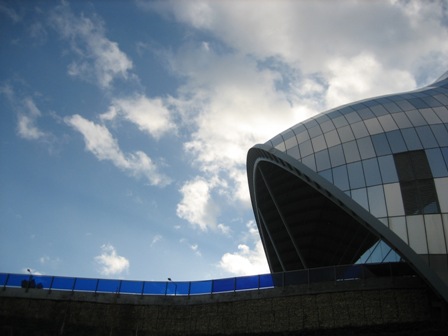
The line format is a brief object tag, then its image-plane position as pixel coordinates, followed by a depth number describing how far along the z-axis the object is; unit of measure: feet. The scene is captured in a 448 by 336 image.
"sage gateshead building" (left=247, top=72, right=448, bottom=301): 66.64
